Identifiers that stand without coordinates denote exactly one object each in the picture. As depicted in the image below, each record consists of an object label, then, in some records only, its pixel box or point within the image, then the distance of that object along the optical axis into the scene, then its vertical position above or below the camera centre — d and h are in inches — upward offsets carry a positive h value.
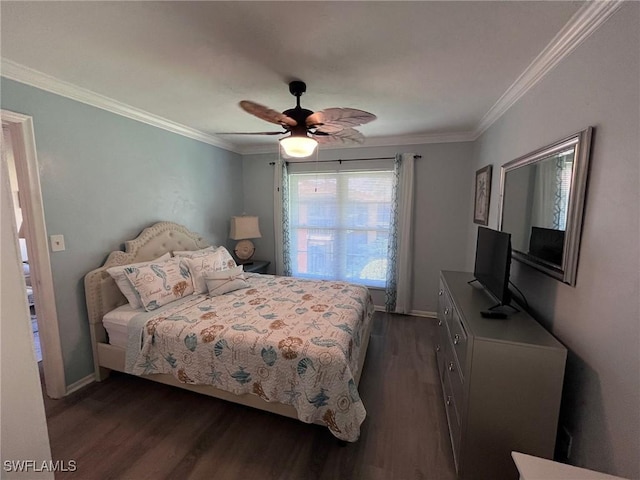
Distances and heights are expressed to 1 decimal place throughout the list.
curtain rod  147.1 +25.8
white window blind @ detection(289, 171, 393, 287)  153.0 -10.3
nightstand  152.1 -33.6
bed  65.8 -36.7
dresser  51.9 -36.5
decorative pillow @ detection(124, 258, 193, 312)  91.2 -26.1
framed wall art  107.6 +4.6
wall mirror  52.9 +0.5
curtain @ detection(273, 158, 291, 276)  162.1 -5.5
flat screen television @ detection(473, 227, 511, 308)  66.2 -15.4
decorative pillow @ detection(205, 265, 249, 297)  106.5 -29.6
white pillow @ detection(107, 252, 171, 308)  92.2 -26.4
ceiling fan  70.1 +23.2
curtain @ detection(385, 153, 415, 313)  142.6 -17.8
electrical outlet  54.5 -47.7
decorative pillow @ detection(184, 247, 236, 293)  108.1 -24.5
